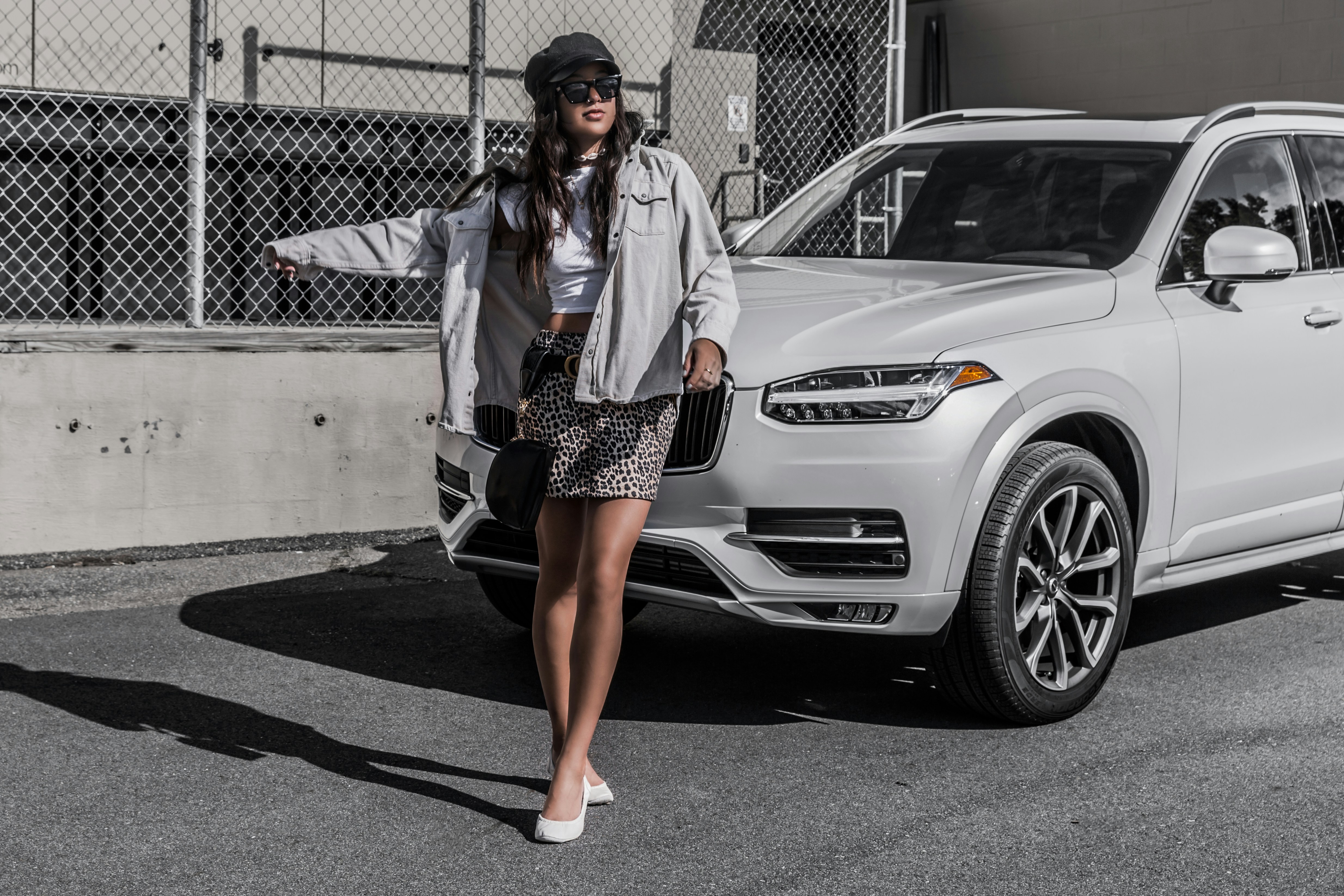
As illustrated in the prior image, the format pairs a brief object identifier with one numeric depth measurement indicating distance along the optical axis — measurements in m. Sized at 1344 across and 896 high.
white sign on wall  11.61
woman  3.61
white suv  4.24
